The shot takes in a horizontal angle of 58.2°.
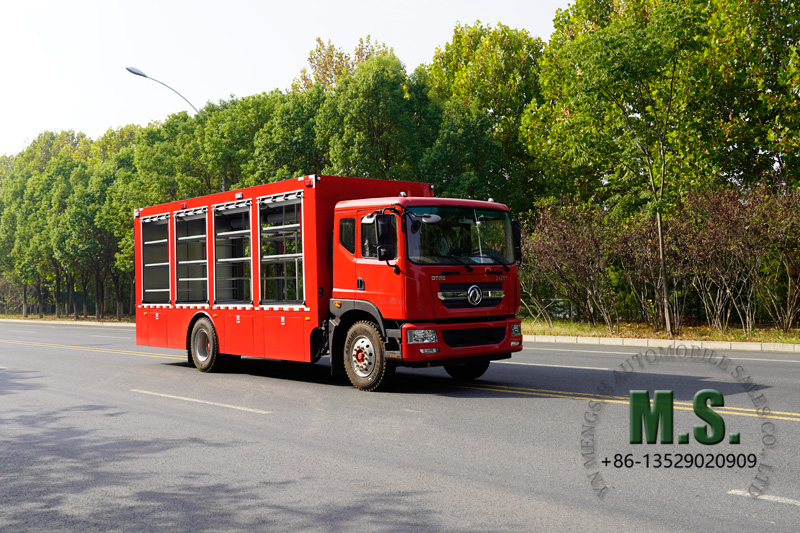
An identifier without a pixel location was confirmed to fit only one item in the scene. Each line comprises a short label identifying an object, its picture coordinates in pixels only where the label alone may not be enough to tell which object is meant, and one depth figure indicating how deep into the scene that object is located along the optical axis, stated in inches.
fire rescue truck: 382.9
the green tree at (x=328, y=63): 1884.8
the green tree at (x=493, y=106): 1122.7
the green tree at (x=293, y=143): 1208.8
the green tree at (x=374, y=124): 1104.2
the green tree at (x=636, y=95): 676.7
